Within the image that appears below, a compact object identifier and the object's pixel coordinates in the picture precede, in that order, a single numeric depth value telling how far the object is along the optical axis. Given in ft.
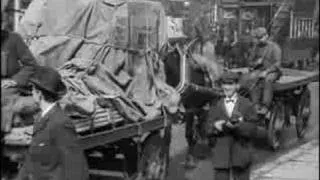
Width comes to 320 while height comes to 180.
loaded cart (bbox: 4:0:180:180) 16.20
